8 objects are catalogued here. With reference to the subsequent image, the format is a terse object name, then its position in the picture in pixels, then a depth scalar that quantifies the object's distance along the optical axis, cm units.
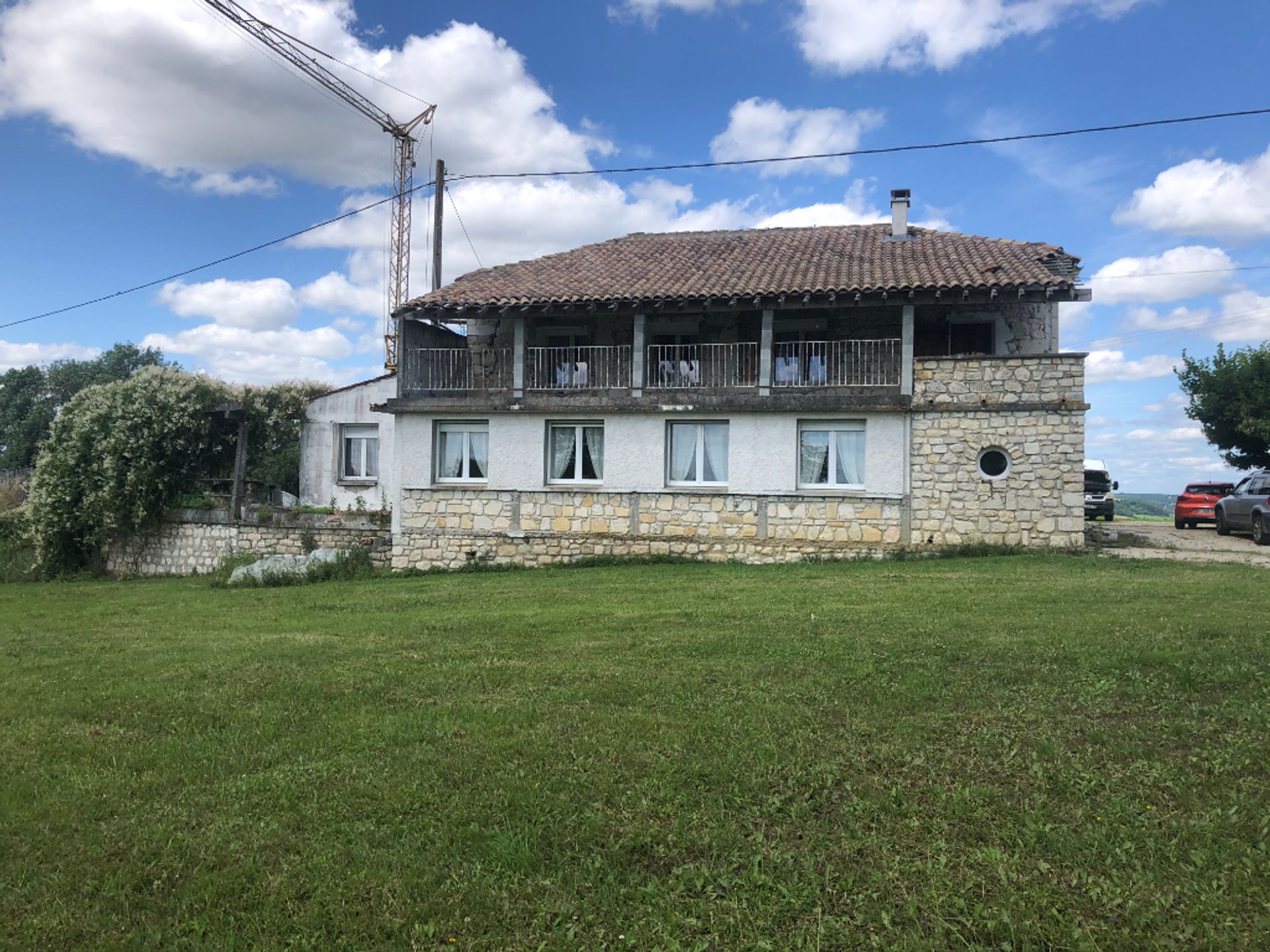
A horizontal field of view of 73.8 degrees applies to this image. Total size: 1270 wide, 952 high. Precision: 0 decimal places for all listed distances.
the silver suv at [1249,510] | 1825
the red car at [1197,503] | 2358
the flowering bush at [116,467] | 2070
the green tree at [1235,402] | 2725
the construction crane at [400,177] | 3425
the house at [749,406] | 1582
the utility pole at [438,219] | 2698
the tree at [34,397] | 4525
